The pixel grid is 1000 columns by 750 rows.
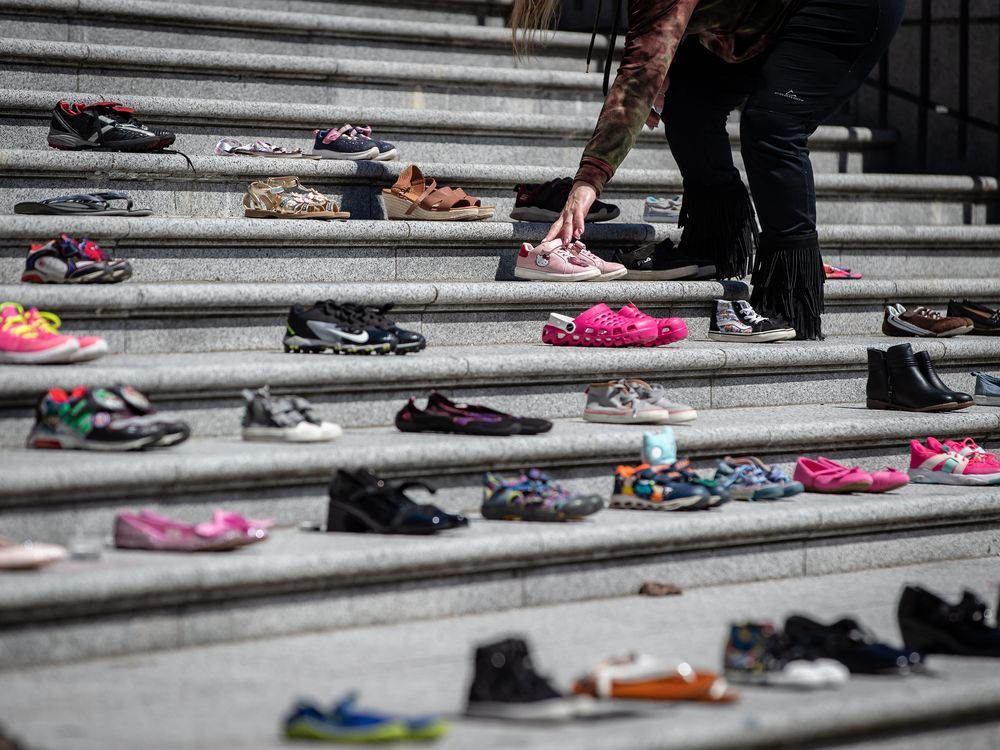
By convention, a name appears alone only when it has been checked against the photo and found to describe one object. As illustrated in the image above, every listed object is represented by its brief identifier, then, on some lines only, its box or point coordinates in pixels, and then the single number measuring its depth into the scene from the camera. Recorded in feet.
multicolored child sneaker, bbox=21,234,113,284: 26.96
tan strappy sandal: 31.37
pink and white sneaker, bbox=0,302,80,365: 24.39
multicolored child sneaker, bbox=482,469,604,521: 23.89
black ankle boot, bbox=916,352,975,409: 31.42
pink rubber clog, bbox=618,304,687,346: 30.89
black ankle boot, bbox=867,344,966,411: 31.19
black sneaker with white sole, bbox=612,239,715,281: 34.06
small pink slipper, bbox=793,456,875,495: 27.58
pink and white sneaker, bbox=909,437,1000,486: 29.01
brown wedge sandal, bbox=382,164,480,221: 32.81
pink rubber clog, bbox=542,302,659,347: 30.55
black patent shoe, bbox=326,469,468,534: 22.56
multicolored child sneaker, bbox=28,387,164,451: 22.66
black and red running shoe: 31.09
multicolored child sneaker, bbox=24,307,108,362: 24.80
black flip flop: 29.14
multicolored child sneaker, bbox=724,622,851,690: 19.22
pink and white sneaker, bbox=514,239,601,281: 31.91
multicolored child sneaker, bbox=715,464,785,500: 26.48
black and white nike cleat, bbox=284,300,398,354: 27.30
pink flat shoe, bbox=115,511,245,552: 21.09
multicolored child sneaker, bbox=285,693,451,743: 16.31
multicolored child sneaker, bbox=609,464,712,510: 25.18
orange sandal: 18.44
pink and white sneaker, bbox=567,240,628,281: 32.32
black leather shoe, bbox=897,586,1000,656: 21.07
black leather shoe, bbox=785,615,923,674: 19.95
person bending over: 32.04
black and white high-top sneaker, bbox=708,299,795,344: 32.58
